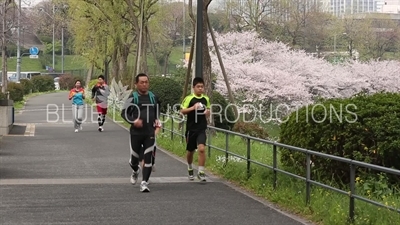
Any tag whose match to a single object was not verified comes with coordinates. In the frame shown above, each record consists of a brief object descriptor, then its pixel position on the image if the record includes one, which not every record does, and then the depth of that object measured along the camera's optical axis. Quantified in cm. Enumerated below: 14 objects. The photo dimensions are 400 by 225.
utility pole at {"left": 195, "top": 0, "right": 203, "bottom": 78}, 1664
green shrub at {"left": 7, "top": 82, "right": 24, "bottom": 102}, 4431
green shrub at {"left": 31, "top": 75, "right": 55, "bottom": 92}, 7172
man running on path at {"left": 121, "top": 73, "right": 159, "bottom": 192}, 1084
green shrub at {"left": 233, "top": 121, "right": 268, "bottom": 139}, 1870
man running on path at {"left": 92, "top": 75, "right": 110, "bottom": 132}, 2258
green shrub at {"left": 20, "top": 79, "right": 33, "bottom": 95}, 6066
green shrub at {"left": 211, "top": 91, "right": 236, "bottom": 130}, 2406
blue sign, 6393
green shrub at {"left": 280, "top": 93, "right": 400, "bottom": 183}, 945
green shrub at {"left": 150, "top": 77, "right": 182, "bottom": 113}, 2962
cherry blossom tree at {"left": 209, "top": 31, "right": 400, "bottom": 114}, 3956
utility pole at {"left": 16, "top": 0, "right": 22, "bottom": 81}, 3721
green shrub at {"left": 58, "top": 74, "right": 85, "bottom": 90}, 7925
